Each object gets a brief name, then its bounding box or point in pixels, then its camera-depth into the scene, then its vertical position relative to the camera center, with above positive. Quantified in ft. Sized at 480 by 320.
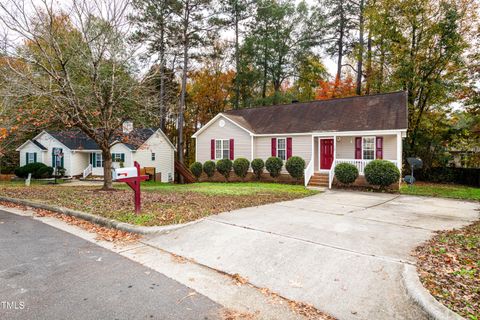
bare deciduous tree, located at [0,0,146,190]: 29.22 +12.64
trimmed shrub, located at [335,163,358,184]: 45.01 -2.06
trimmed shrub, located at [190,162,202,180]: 64.18 -1.75
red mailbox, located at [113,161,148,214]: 19.43 -1.13
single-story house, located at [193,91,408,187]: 47.78 +5.60
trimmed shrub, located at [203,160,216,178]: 62.18 -1.26
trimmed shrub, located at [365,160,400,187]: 41.45 -1.94
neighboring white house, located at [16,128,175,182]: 77.51 +2.65
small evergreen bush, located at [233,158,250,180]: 57.72 -1.00
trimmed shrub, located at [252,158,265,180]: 56.44 -1.00
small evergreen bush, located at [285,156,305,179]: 51.08 -1.13
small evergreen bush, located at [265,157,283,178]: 54.29 -0.98
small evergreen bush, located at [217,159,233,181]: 59.72 -1.23
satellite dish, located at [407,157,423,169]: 47.24 -0.30
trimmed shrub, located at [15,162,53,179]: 72.69 -2.02
